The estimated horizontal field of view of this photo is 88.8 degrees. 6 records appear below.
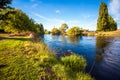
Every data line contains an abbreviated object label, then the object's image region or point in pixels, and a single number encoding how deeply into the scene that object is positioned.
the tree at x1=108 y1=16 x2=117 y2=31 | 38.75
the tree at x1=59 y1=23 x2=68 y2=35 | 75.87
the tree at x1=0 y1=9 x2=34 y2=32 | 14.24
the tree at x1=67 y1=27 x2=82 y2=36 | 44.98
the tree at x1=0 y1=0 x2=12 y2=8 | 13.41
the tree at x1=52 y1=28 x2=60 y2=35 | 71.27
